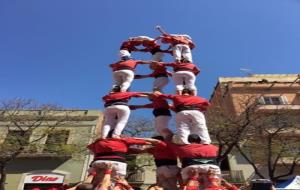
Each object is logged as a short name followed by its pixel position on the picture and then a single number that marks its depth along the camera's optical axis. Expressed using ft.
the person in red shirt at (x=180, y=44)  25.65
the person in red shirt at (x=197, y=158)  17.70
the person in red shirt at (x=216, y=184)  16.97
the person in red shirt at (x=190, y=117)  19.53
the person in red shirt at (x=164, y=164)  20.32
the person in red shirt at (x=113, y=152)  18.10
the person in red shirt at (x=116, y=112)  20.43
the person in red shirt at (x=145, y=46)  27.37
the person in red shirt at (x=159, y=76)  25.93
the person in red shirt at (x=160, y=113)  22.74
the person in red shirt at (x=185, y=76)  22.92
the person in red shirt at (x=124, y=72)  23.57
